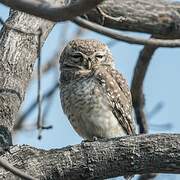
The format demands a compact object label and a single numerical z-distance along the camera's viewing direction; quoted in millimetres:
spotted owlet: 10625
